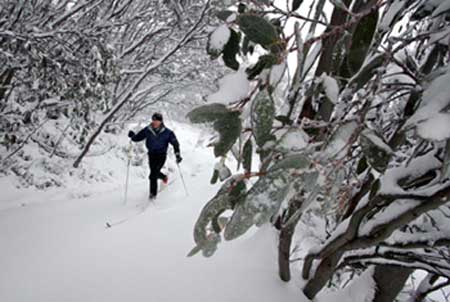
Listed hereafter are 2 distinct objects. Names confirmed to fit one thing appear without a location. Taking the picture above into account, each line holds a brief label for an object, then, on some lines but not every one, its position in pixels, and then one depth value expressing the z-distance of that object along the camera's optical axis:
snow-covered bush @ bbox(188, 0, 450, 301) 0.54
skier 6.28
